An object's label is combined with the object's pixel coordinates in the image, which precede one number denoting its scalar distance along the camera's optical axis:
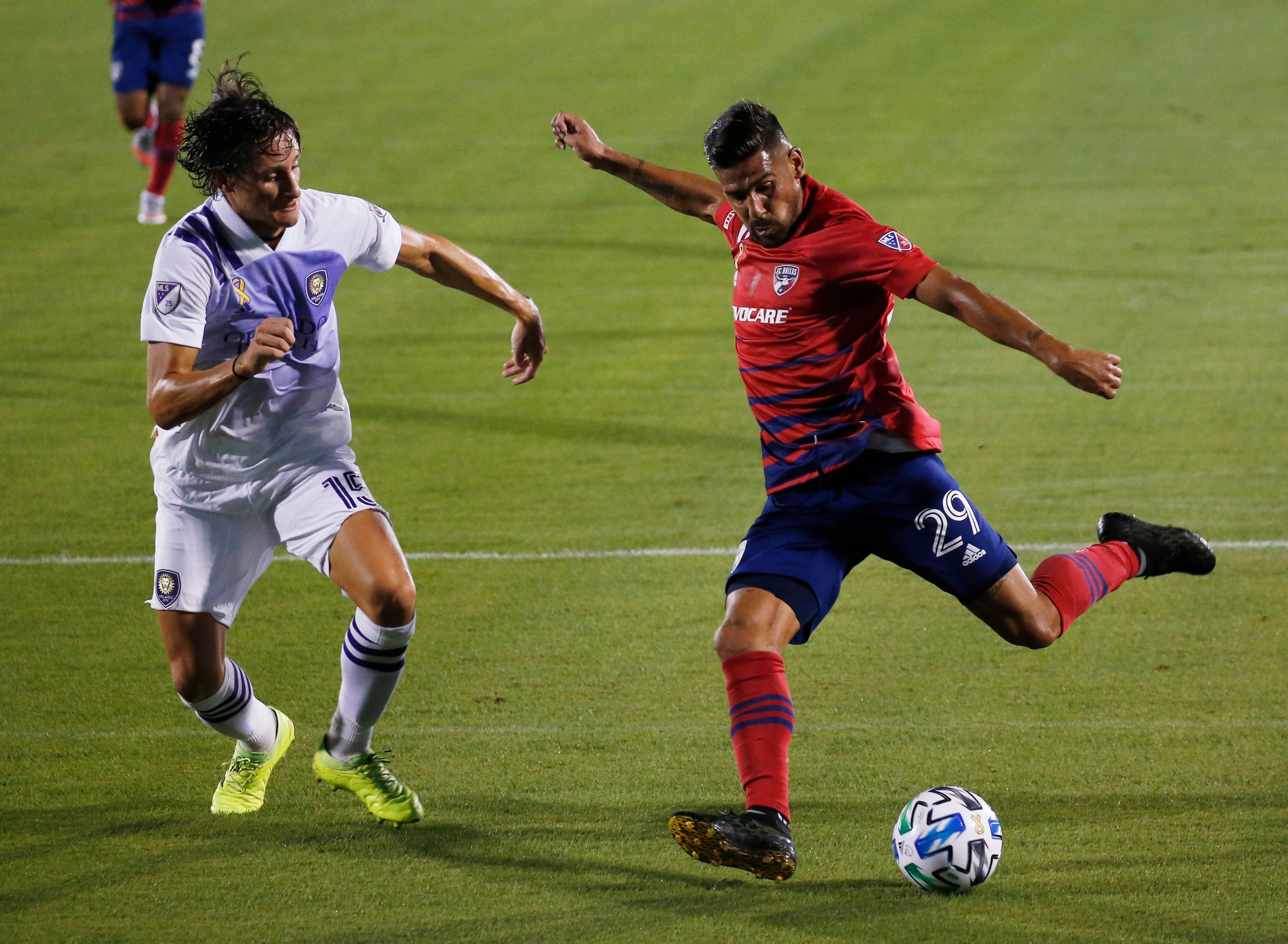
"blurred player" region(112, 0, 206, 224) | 27.42
